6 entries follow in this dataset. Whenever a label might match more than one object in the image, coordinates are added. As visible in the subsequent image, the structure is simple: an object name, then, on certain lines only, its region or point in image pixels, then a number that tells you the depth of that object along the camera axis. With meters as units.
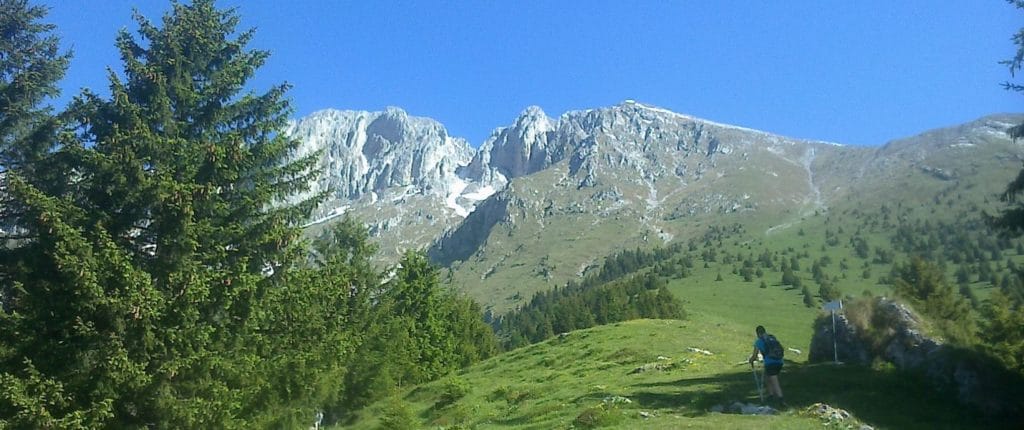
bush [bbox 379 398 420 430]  24.47
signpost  24.73
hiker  19.45
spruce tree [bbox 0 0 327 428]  16.53
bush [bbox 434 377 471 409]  38.00
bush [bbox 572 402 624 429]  20.11
